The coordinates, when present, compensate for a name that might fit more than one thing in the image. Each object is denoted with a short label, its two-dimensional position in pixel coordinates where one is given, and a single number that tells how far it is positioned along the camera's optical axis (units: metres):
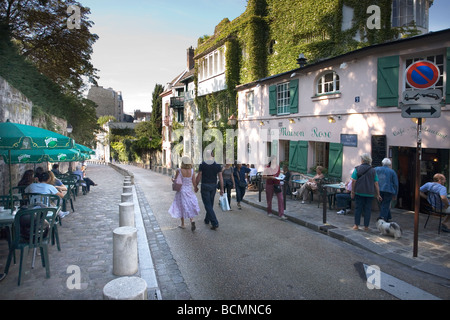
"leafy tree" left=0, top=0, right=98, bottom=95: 17.50
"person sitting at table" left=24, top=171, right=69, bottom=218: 6.34
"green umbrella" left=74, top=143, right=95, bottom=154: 13.38
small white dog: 6.74
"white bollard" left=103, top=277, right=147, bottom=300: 3.20
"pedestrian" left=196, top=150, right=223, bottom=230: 7.68
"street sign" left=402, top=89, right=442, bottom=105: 5.42
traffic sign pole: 5.57
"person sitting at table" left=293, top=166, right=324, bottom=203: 11.30
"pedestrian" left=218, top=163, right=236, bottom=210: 10.56
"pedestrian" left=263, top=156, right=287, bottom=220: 9.05
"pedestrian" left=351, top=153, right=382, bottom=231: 7.21
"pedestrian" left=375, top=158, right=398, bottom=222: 7.72
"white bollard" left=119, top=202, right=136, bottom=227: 6.59
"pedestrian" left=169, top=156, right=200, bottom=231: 7.51
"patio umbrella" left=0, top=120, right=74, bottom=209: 5.52
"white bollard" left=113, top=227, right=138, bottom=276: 4.65
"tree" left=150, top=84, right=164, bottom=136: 51.38
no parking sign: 5.55
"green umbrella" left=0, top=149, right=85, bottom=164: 8.28
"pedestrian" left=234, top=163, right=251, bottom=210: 10.81
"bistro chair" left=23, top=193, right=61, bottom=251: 6.08
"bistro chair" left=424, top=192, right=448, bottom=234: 7.10
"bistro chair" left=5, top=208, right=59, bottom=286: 4.48
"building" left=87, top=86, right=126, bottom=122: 77.06
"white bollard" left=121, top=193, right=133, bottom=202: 8.53
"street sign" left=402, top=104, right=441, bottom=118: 5.39
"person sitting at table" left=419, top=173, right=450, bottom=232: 7.06
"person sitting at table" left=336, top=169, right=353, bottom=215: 9.51
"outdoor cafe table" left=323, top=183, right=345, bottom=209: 10.14
